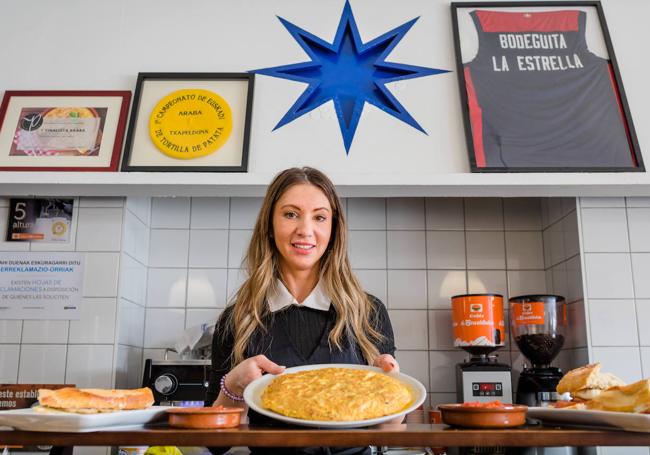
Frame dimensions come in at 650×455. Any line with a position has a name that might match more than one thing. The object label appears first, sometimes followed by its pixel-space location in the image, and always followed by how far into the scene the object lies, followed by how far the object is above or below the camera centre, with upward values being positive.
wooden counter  0.76 -0.11
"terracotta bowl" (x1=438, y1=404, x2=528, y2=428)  0.81 -0.09
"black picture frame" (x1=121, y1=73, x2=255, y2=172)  2.50 +0.90
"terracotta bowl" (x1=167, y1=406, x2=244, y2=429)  0.82 -0.10
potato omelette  0.86 -0.07
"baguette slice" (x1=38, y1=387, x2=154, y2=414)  0.85 -0.08
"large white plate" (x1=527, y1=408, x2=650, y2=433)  0.79 -0.10
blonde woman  1.53 +0.12
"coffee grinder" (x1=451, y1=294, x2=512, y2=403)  2.58 +0.00
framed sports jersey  2.47 +1.05
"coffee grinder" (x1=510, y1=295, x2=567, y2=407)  2.54 +0.03
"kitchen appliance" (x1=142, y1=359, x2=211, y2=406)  2.54 -0.15
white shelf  2.43 +0.62
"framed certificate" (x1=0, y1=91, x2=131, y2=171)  2.53 +0.87
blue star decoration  2.60 +1.15
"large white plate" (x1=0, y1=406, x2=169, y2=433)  0.79 -0.10
